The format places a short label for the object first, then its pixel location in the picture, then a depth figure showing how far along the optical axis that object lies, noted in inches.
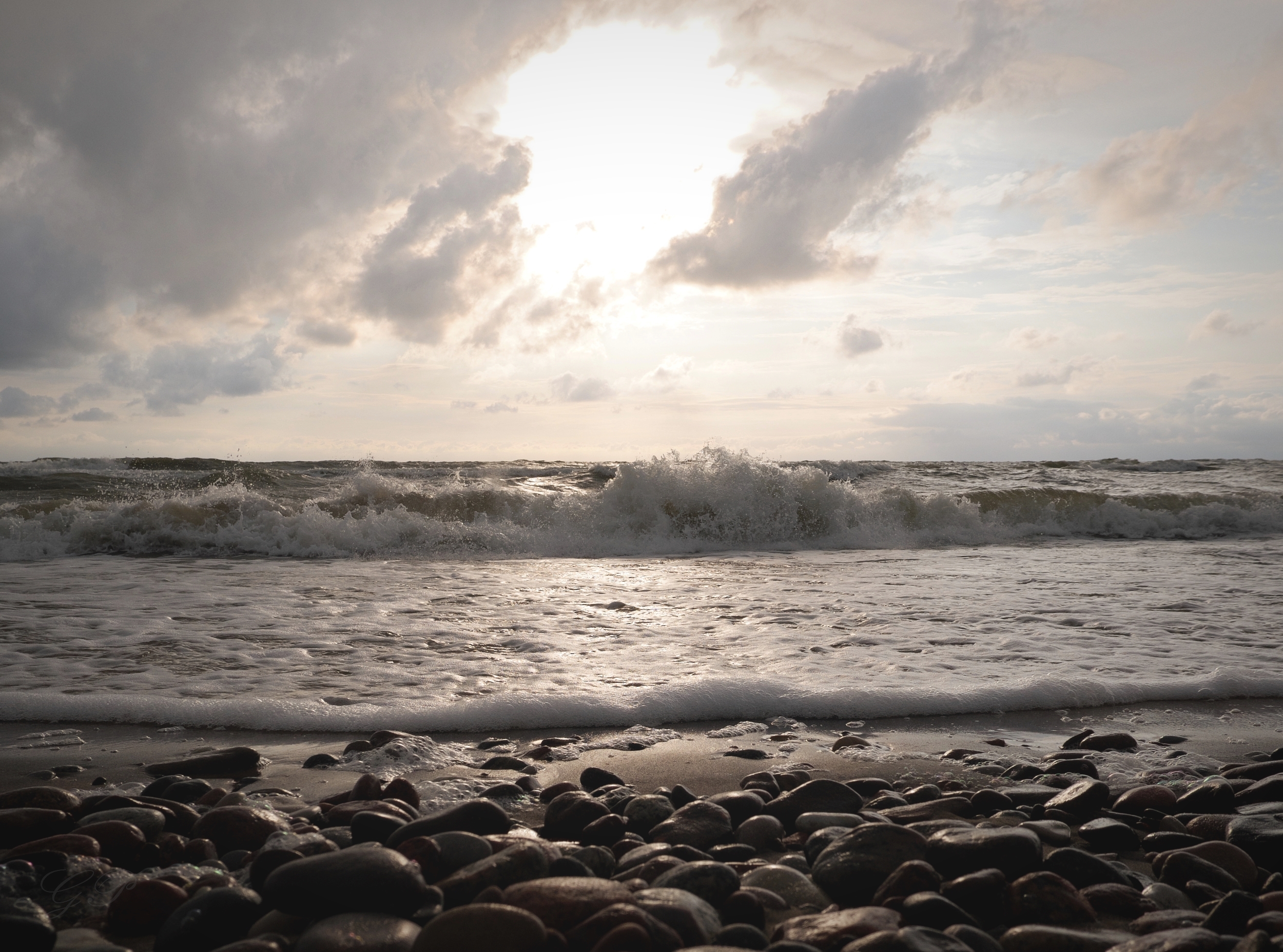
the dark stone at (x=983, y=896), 74.6
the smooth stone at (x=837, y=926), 67.0
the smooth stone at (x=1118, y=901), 76.9
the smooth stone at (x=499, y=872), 72.9
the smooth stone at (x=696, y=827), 90.0
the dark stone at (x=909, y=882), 75.9
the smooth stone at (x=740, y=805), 97.1
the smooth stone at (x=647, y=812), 94.5
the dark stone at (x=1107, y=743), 127.7
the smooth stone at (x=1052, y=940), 66.9
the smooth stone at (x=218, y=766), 114.4
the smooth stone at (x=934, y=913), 70.1
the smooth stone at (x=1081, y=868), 81.4
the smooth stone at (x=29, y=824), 89.0
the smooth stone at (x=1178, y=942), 64.2
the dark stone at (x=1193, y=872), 81.3
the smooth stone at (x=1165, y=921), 72.7
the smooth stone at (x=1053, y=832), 91.5
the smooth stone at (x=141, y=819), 88.6
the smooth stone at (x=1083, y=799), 99.7
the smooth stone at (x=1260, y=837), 86.4
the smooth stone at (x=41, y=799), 95.4
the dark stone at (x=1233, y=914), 72.1
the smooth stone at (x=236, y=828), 88.6
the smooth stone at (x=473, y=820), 87.0
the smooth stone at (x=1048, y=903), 73.7
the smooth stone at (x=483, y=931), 61.3
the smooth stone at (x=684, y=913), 65.9
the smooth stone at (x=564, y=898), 66.5
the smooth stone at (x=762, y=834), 91.0
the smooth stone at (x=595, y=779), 109.7
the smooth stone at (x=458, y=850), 78.4
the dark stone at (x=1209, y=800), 101.5
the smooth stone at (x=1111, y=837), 91.9
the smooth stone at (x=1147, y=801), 102.0
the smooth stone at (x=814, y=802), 98.7
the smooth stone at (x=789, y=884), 77.1
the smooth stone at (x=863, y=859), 78.5
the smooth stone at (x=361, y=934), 62.9
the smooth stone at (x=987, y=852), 80.8
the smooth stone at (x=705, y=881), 74.1
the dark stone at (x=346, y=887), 69.1
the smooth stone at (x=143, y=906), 71.6
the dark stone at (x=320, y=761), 118.0
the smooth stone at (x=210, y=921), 67.2
